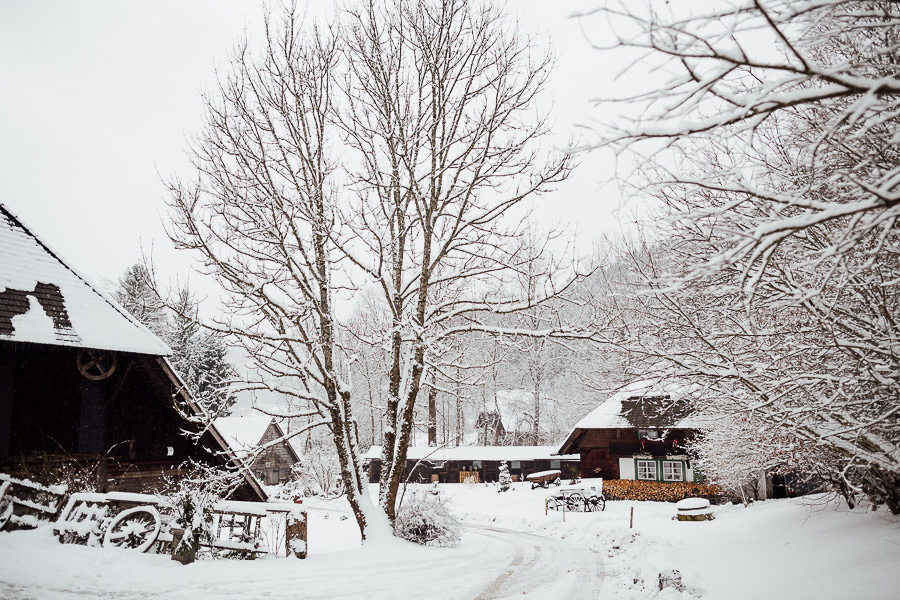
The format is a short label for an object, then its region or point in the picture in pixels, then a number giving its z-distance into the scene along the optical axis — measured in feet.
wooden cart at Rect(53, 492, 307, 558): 31.19
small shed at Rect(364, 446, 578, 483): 147.74
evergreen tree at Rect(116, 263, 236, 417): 114.21
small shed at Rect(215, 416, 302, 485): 134.68
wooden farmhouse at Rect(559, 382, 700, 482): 95.86
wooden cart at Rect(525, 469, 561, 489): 123.75
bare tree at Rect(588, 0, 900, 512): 11.89
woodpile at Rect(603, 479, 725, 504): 90.46
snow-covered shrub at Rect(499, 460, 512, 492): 124.98
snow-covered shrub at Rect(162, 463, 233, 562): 29.78
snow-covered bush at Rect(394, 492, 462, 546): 38.58
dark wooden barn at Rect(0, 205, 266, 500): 38.55
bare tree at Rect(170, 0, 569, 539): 38.09
